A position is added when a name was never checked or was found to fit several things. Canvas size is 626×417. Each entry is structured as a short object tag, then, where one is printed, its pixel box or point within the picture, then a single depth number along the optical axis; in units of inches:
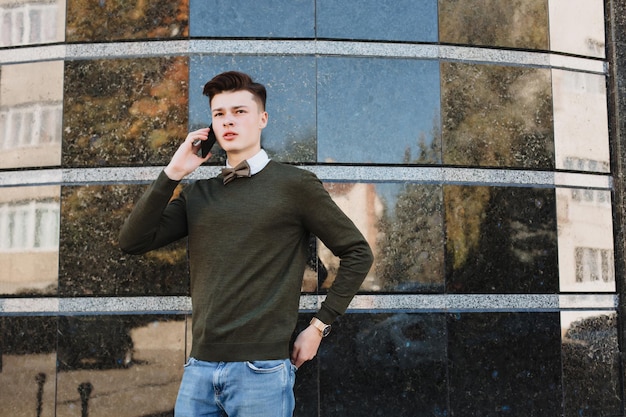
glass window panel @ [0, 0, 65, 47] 209.5
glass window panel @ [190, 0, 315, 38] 201.9
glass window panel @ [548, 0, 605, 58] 218.7
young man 120.7
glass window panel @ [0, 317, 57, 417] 192.7
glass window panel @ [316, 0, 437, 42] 204.1
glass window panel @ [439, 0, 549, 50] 209.9
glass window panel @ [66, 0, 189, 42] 203.3
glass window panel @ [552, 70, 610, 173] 214.1
